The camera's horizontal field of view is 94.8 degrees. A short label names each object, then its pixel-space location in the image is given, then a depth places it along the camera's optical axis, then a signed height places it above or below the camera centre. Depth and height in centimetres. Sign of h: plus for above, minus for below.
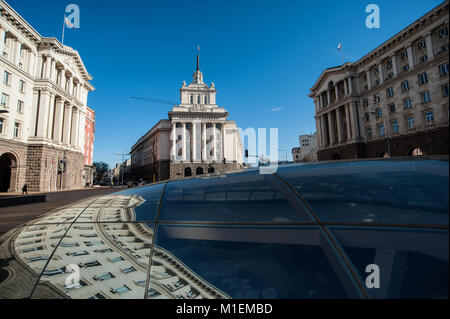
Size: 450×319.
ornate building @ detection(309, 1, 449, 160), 2395 +1126
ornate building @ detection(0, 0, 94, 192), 2336 +965
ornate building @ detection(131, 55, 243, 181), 5456 +1146
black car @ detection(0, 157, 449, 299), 126 -51
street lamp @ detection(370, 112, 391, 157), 2899 +610
